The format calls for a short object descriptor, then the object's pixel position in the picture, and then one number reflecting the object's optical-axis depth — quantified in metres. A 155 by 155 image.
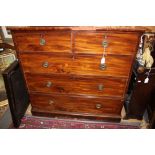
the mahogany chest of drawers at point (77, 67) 1.79
